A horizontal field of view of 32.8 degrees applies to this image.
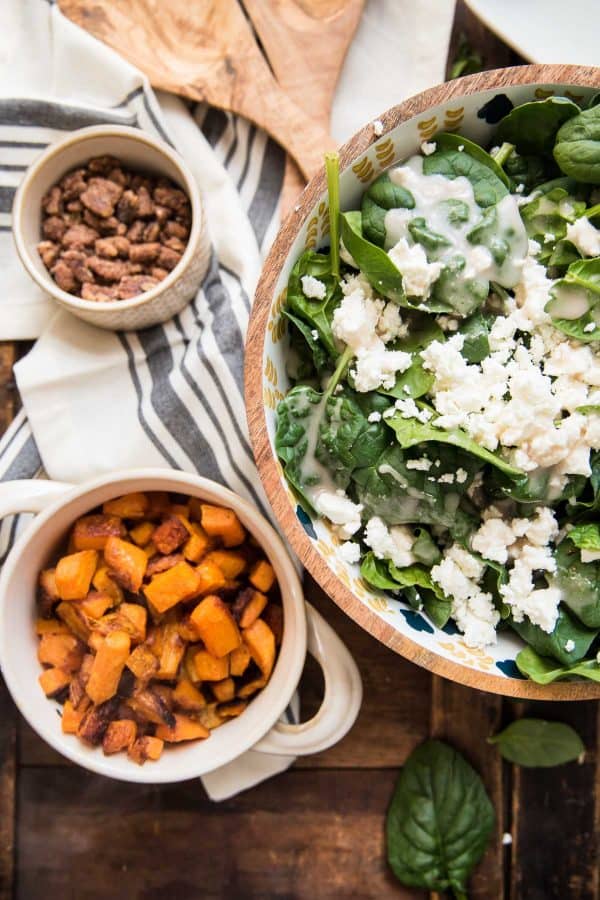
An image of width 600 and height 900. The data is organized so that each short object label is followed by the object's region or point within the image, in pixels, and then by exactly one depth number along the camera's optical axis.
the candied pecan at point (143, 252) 0.48
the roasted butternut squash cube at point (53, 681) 0.48
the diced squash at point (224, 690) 0.48
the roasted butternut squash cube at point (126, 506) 0.48
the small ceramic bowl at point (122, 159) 0.46
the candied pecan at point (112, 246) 0.48
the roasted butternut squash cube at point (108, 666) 0.46
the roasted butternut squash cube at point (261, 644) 0.47
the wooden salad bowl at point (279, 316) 0.40
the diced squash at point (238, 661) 0.48
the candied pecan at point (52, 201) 0.49
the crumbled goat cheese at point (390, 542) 0.41
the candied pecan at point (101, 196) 0.49
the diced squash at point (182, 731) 0.47
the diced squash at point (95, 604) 0.47
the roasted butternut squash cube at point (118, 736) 0.47
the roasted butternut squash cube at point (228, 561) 0.47
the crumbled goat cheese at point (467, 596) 0.41
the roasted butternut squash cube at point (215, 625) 0.46
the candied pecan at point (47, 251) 0.48
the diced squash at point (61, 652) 0.48
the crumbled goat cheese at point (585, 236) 0.39
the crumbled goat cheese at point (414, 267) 0.39
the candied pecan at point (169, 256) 0.48
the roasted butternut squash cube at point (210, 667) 0.47
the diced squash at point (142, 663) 0.46
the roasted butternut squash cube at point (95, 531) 0.48
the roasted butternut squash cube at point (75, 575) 0.47
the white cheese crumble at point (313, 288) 0.41
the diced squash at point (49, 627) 0.49
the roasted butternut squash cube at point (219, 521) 0.46
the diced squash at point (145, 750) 0.47
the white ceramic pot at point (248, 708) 0.45
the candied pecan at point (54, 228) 0.49
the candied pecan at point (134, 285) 0.48
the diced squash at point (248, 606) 0.47
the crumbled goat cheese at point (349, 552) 0.41
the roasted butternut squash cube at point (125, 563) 0.47
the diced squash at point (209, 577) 0.47
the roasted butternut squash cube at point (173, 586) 0.46
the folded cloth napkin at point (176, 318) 0.49
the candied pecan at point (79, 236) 0.48
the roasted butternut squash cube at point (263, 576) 0.48
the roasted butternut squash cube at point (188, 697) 0.48
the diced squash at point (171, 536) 0.47
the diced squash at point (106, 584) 0.47
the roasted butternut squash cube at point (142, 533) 0.48
